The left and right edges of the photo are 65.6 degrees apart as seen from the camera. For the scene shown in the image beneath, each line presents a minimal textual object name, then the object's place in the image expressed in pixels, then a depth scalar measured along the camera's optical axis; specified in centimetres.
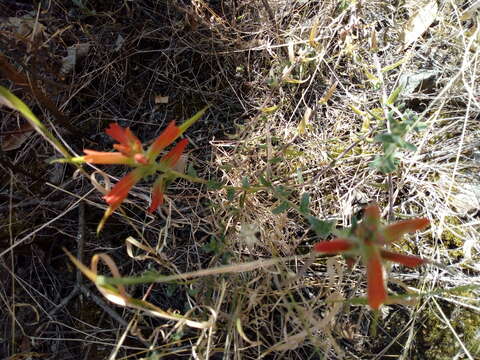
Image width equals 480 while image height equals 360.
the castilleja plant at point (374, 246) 14
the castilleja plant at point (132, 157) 16
